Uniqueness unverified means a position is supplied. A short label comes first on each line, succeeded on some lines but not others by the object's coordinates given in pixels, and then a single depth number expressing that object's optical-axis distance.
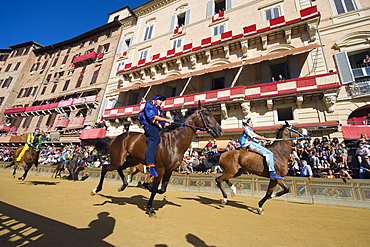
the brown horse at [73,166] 10.52
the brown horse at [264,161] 4.71
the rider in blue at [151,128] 3.69
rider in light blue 4.54
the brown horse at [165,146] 3.83
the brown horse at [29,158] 7.34
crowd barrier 5.36
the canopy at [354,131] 10.12
